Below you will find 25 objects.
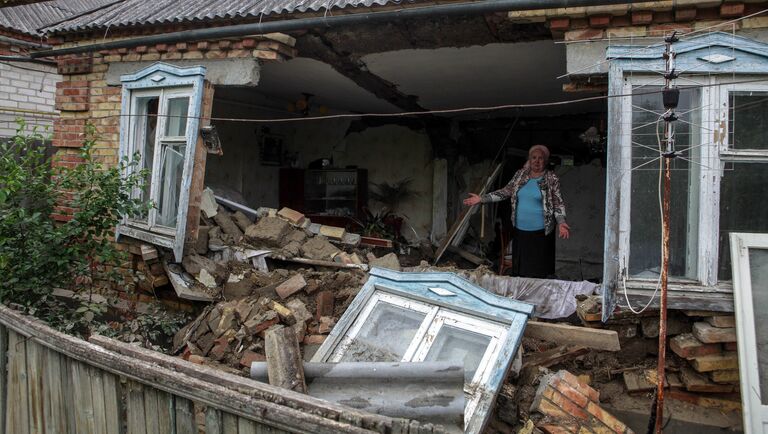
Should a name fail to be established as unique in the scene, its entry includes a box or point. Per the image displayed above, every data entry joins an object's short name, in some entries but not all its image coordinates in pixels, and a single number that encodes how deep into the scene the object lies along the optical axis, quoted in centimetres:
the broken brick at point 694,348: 405
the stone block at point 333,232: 668
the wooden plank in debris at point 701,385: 403
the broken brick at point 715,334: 399
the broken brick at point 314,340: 453
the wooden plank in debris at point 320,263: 576
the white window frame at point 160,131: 542
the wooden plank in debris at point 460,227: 816
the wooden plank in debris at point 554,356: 418
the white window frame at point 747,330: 365
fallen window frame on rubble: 369
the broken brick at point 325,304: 494
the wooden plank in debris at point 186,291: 540
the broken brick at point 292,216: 653
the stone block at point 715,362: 400
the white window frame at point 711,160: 404
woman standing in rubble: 566
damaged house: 402
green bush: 424
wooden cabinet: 969
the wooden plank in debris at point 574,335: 415
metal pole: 361
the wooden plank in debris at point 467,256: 821
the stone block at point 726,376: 402
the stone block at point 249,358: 448
